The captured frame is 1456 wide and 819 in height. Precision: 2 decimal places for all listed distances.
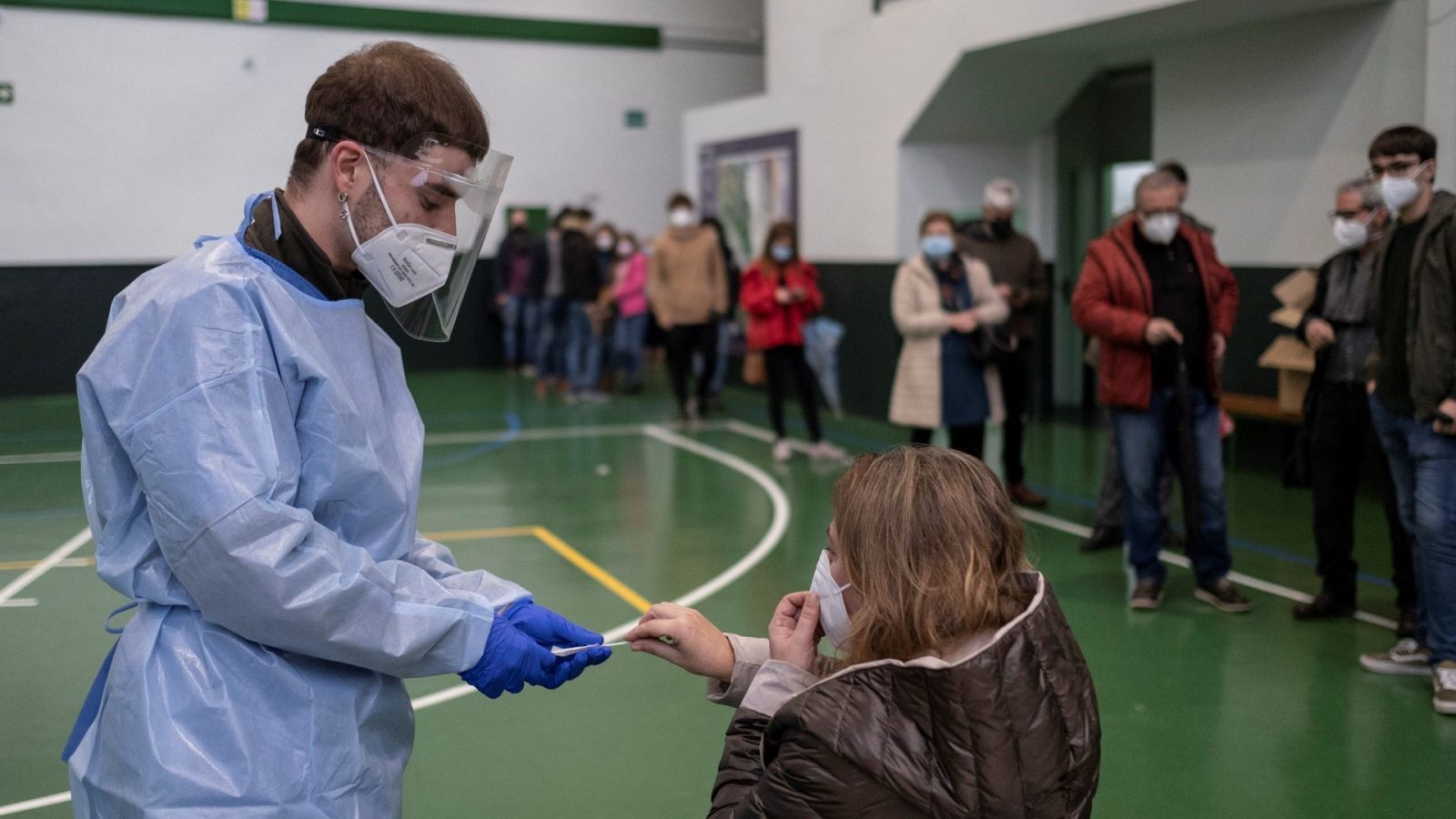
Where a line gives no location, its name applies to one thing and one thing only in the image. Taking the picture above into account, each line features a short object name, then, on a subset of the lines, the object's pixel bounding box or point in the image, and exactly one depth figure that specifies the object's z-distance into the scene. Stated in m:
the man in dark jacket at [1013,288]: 7.52
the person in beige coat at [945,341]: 7.07
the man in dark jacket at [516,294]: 14.22
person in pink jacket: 12.77
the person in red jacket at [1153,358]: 5.46
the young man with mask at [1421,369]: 4.28
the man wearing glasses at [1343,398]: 5.24
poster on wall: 12.62
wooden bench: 7.84
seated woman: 1.74
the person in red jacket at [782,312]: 9.02
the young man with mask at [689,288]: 10.59
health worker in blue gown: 1.62
